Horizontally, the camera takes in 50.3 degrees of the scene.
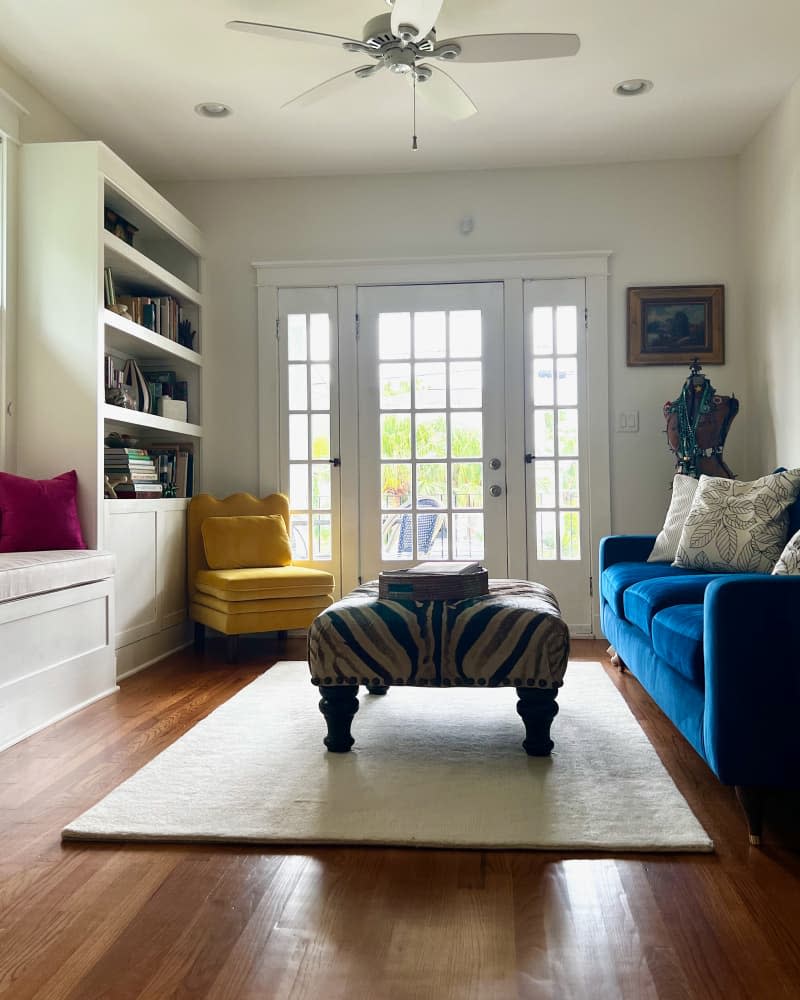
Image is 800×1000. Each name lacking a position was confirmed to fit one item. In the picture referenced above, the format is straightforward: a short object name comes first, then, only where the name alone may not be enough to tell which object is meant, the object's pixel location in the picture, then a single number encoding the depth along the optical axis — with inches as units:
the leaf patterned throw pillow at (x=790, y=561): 99.5
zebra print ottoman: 98.9
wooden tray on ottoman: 105.3
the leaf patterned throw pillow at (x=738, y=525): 127.4
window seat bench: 116.3
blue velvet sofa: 76.2
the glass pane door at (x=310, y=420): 204.8
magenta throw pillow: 135.4
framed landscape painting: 196.4
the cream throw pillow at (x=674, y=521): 150.1
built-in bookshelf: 149.2
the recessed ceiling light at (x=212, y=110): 167.8
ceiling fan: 113.3
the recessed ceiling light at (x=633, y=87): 160.1
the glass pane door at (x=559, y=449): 199.0
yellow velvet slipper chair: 172.2
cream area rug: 81.0
